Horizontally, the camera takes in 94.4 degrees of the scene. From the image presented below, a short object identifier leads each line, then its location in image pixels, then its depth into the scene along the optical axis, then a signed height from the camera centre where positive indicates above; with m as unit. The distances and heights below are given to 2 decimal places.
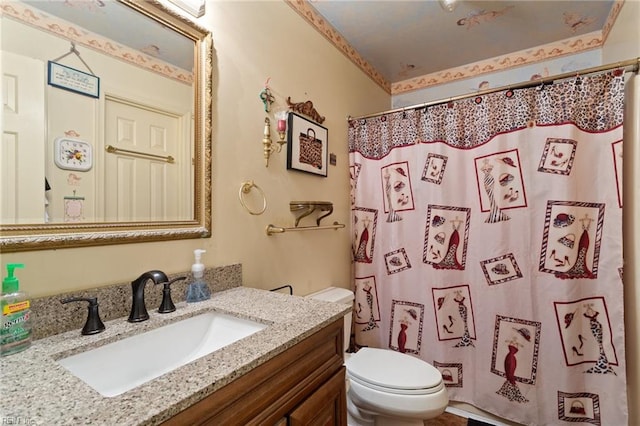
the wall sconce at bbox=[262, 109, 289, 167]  1.40 +0.40
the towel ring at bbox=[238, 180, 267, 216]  1.31 +0.11
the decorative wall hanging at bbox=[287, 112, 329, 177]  1.57 +0.40
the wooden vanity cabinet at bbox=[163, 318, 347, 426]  0.57 -0.41
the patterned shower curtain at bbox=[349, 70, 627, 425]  1.42 -0.18
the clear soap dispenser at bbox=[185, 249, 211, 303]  1.04 -0.25
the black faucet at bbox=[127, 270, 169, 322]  0.85 -0.23
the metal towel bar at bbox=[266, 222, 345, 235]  1.45 -0.07
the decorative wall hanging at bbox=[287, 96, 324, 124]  1.60 +0.60
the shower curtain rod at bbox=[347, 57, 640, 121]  1.32 +0.69
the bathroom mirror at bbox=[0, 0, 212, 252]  0.74 +0.28
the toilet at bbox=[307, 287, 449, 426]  1.25 -0.77
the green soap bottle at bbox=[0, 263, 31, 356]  0.64 -0.22
